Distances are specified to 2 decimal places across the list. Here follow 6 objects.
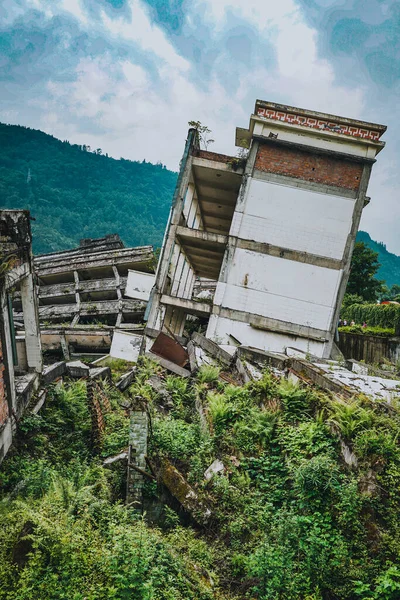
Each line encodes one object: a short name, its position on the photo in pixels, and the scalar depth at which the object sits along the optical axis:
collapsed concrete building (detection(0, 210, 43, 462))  6.34
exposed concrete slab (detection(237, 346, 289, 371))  10.82
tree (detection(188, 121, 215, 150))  16.17
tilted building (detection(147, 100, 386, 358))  15.75
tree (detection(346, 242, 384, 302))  32.72
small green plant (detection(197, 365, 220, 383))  10.64
